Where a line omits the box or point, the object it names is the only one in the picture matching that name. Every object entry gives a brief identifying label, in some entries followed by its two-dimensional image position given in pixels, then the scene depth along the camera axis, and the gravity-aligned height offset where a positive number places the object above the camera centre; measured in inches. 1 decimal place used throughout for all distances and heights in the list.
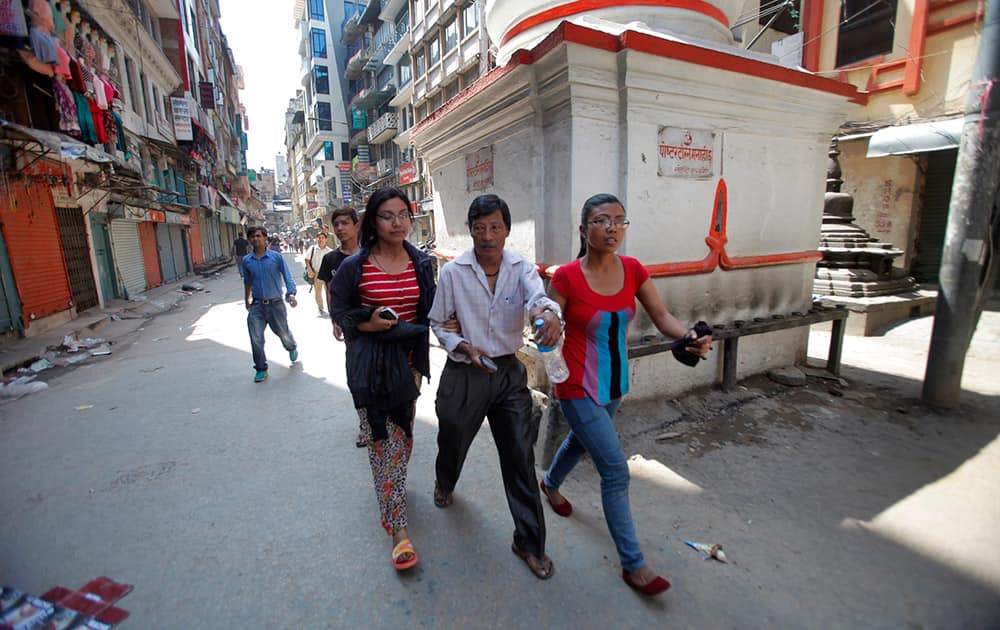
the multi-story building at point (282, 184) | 4462.6 +535.2
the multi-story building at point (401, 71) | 893.2 +386.1
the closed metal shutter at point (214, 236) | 1062.6 +5.2
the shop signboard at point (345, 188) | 1681.8 +171.0
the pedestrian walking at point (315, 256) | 313.6 -14.2
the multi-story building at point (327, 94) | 1705.2 +525.2
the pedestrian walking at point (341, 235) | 159.3 -0.1
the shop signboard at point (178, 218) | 647.8 +31.0
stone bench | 135.3 -36.1
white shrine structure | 129.1 +25.1
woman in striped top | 85.5 -18.0
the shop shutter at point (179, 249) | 710.5 -15.7
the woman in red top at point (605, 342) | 80.0 -20.8
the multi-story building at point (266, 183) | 3494.1 +430.4
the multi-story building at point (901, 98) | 346.9 +98.6
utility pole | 139.4 -4.7
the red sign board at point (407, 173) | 1124.5 +150.4
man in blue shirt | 201.9 -22.7
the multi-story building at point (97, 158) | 306.5 +66.0
